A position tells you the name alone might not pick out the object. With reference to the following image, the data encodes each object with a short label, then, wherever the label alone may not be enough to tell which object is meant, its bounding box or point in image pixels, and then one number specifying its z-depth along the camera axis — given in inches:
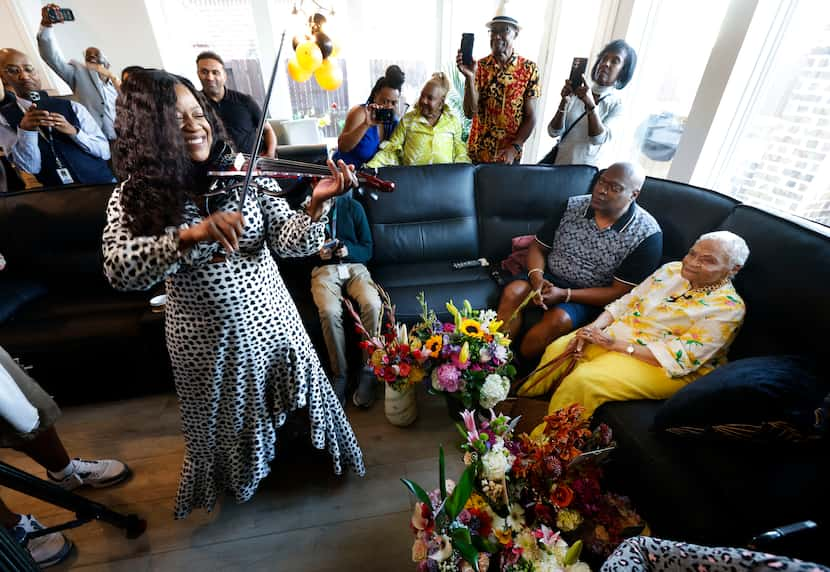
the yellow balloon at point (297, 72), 115.4
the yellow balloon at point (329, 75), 123.8
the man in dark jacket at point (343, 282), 67.6
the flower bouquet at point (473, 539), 29.1
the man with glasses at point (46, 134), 72.4
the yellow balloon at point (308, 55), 109.0
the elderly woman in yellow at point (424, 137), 88.3
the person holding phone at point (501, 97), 85.2
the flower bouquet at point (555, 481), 33.3
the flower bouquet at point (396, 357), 52.2
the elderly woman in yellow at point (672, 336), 49.8
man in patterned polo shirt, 63.4
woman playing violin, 29.3
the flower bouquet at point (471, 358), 48.5
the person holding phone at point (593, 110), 79.1
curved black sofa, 37.6
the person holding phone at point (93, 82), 112.3
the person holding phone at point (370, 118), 81.4
